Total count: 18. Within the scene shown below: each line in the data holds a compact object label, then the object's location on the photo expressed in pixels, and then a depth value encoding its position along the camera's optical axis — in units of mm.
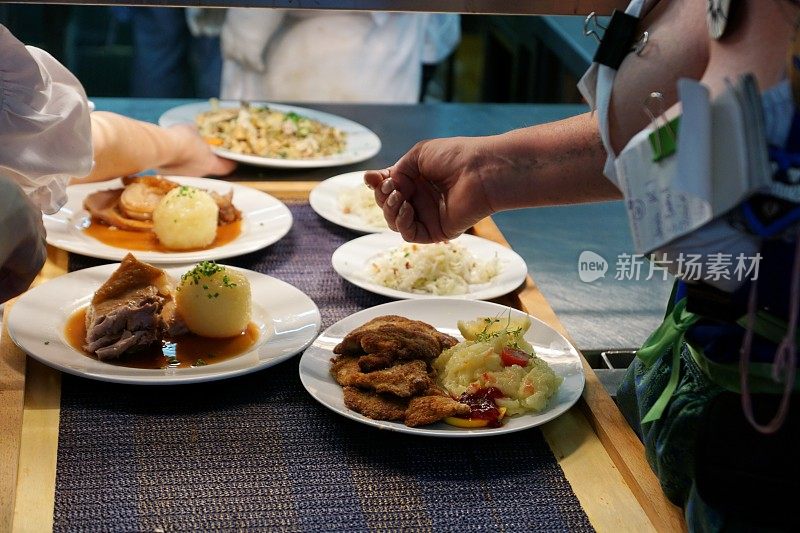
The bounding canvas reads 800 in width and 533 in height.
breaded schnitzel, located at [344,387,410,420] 1140
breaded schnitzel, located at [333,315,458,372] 1221
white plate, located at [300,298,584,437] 1136
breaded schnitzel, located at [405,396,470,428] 1121
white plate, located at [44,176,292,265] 1603
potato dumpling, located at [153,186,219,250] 1663
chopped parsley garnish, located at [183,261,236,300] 1326
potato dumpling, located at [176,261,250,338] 1328
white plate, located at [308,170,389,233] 1817
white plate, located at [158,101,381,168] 2129
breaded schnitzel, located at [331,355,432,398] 1164
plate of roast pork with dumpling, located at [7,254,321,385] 1231
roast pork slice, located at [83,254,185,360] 1255
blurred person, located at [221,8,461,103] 3182
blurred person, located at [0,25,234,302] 1111
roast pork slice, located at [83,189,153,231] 1724
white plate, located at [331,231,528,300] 1549
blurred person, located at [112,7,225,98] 4082
